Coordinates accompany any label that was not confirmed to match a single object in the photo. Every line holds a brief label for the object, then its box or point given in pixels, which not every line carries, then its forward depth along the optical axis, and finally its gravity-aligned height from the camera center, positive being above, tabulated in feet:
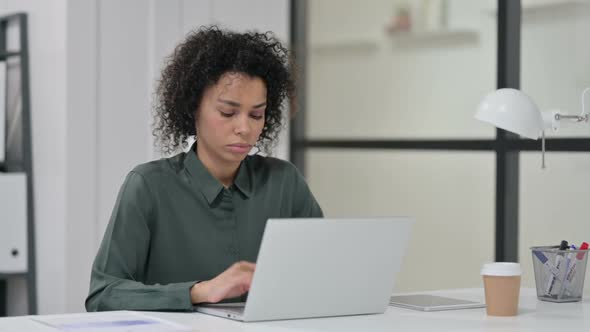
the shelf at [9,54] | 11.60 +0.75
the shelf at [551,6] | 10.25 +1.19
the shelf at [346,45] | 13.07 +0.98
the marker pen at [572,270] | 7.55 -1.23
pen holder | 7.52 -1.25
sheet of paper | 5.55 -1.24
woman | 7.09 -0.52
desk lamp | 7.29 +0.02
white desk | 5.79 -1.32
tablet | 6.77 -1.36
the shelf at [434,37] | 11.64 +0.98
